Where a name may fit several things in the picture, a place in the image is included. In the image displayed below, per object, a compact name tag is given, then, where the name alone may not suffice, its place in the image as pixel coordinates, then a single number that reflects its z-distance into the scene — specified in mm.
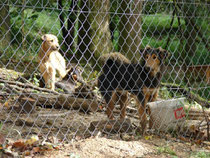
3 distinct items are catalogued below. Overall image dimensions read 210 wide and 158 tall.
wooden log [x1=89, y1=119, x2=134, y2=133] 9242
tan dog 13672
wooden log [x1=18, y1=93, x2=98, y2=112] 10961
